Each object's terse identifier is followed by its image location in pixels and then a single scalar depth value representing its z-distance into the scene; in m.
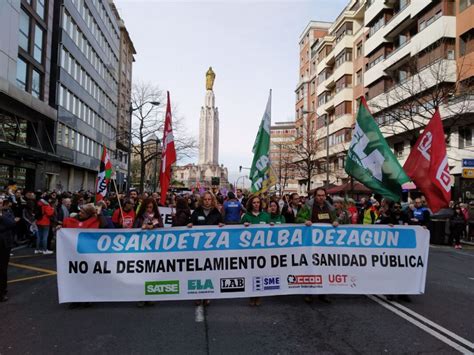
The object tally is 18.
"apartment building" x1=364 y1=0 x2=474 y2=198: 24.30
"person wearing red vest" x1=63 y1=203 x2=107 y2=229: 6.71
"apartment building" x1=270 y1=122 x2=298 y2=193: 107.49
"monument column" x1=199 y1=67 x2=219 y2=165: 91.89
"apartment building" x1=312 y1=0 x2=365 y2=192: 44.47
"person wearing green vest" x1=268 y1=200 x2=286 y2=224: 7.59
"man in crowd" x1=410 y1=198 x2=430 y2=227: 14.85
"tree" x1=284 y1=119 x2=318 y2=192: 42.04
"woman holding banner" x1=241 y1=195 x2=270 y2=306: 7.06
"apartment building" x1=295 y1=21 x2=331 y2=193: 61.56
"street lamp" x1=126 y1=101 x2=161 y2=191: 27.36
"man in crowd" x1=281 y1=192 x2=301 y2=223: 10.05
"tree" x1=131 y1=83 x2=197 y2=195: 35.78
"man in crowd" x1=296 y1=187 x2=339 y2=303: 6.97
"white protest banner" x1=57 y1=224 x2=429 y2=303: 6.09
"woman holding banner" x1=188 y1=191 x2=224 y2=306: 7.10
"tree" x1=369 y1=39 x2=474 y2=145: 23.03
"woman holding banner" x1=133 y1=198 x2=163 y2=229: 6.87
